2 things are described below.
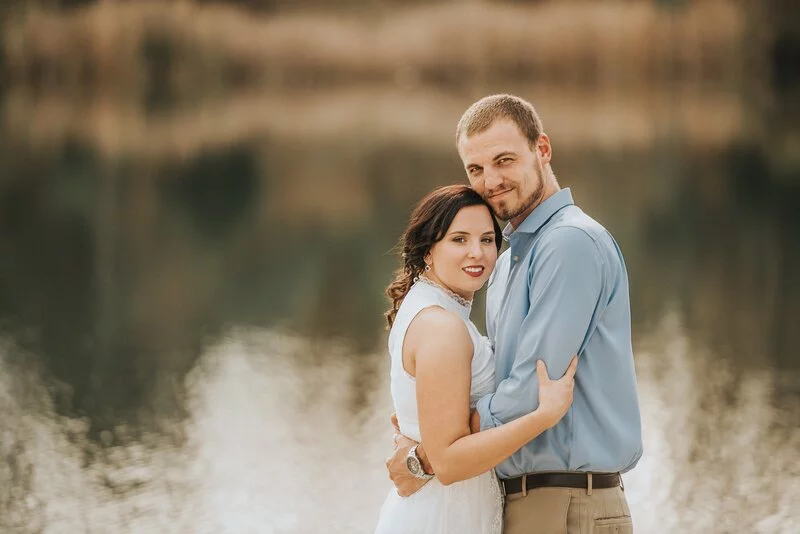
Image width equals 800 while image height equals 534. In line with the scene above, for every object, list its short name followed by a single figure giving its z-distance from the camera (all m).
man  7.23
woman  7.37
